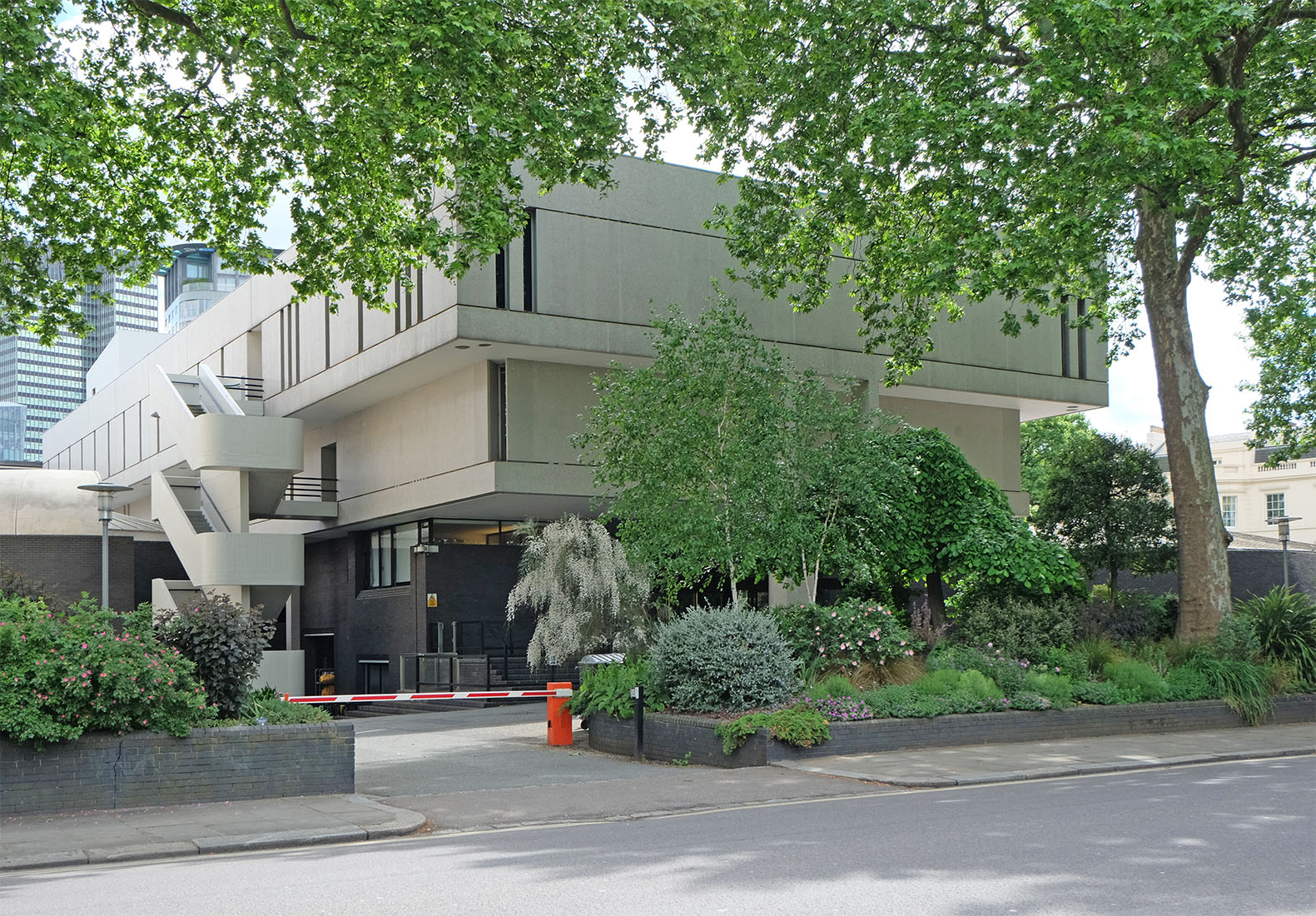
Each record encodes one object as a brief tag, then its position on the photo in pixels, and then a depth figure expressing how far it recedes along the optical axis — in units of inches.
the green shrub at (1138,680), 727.1
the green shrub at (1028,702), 672.4
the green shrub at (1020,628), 749.3
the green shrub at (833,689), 640.4
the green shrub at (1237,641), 784.3
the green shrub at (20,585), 789.9
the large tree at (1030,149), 695.7
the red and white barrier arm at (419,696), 682.2
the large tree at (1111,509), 1106.1
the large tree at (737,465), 781.3
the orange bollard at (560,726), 735.1
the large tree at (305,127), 653.3
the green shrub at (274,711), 531.2
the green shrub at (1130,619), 825.5
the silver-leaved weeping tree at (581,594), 927.7
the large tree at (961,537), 839.1
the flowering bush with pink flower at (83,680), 466.0
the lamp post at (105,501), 940.6
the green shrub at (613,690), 674.2
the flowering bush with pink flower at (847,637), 696.4
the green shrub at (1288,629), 801.6
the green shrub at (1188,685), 739.4
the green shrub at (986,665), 690.8
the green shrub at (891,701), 637.3
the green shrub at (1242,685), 737.6
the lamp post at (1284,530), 1224.7
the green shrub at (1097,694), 706.2
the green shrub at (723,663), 637.3
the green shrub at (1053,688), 683.4
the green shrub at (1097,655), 755.4
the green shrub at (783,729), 595.5
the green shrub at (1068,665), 730.8
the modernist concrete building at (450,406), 1119.0
